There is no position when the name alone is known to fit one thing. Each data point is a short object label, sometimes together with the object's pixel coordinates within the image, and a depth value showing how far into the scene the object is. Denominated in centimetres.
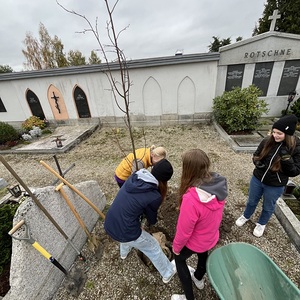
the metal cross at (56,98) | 1090
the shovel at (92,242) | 257
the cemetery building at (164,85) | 876
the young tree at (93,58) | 2695
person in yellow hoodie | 282
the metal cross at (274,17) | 823
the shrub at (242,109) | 712
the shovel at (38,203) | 156
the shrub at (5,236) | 219
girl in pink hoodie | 150
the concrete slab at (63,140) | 757
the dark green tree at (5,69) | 3027
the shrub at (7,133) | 867
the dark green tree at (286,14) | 1476
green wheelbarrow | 187
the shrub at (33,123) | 1029
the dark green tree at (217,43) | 2171
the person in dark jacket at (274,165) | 215
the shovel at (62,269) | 173
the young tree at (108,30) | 175
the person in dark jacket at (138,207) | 181
